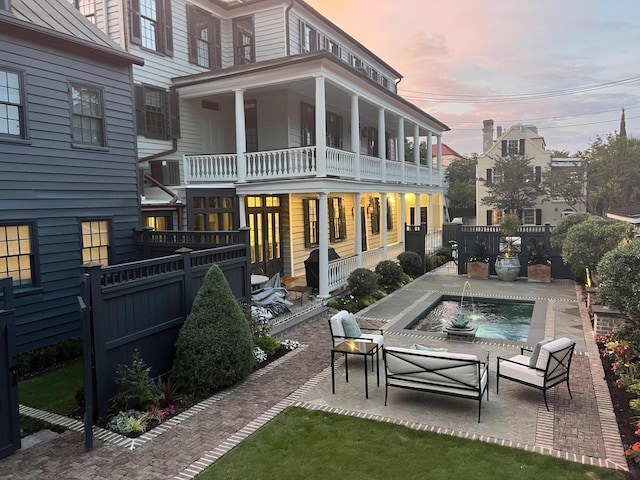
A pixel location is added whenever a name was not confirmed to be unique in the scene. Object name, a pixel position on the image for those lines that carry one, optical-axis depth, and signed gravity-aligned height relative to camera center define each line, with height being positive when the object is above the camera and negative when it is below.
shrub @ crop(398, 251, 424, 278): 18.28 -2.08
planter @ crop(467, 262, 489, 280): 17.70 -2.36
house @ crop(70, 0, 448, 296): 13.80 +3.23
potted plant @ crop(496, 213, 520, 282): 17.00 -1.67
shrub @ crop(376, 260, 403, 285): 15.91 -2.12
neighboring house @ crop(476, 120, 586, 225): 39.62 +3.39
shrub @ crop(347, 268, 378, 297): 13.70 -2.13
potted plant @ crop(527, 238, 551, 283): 16.64 -2.01
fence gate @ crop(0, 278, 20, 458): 5.38 -1.83
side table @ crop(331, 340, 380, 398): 7.60 -2.35
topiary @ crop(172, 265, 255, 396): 7.11 -2.02
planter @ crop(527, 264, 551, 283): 16.61 -2.37
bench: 6.13 -2.26
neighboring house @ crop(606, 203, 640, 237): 16.75 -0.34
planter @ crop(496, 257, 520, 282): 16.97 -2.21
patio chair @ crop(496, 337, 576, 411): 6.44 -2.35
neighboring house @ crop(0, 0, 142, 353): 8.68 +1.28
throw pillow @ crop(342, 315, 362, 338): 8.38 -2.13
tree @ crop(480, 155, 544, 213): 38.34 +2.02
